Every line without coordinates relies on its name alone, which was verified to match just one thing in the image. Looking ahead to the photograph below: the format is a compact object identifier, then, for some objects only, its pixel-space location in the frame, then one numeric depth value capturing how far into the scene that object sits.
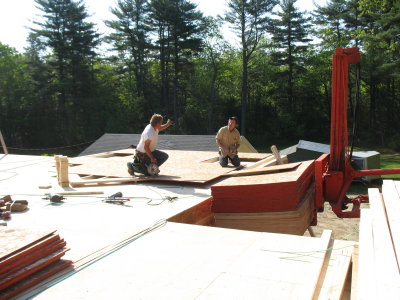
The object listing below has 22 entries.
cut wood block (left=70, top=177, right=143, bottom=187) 6.50
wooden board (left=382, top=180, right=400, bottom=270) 2.84
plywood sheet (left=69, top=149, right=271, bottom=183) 6.66
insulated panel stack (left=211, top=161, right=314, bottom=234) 5.09
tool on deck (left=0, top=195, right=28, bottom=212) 4.82
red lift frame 5.90
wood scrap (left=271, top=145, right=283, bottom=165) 7.50
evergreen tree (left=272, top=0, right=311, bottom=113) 31.45
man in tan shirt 7.55
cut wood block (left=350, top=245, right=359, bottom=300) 2.56
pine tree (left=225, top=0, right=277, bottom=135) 31.39
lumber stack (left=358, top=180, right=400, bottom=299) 2.16
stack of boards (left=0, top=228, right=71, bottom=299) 2.69
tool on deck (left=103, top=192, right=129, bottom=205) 5.23
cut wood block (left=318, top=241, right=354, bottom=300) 2.54
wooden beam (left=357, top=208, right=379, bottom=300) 2.13
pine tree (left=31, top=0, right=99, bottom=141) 30.09
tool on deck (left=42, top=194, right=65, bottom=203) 5.30
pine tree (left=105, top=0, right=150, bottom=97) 31.72
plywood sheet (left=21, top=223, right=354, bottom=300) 2.64
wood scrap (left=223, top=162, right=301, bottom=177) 6.19
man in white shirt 6.35
